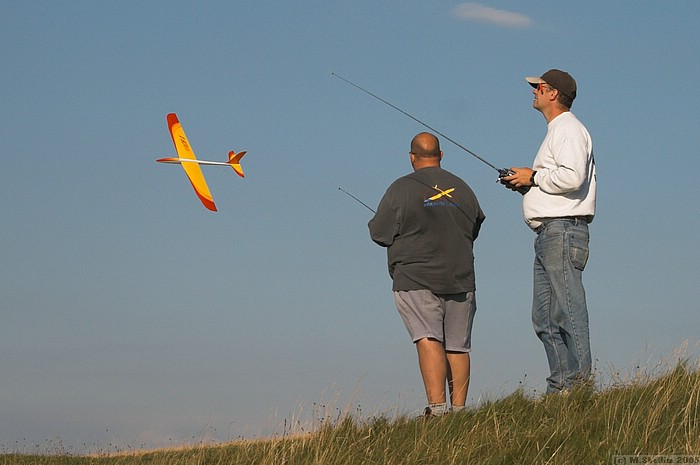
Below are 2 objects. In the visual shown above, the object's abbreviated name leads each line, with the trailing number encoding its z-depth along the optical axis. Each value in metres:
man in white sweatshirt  15.23
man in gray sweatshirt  16.06
